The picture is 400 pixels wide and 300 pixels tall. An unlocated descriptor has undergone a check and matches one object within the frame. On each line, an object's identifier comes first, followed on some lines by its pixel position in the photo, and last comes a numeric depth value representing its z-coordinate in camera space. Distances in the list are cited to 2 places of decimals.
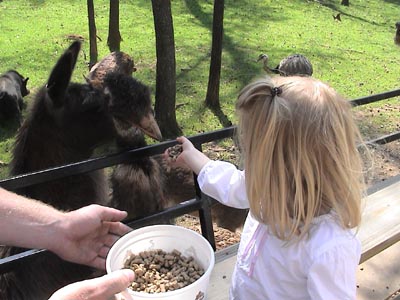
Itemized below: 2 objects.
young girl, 1.51
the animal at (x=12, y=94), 7.39
